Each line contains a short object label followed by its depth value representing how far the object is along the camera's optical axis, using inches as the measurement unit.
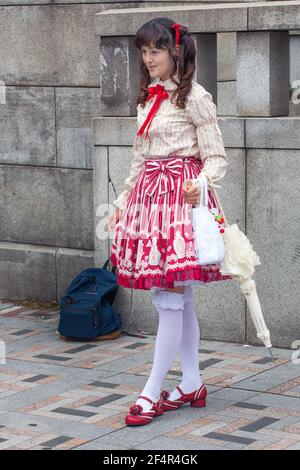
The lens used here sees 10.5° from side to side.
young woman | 321.7
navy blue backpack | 421.5
